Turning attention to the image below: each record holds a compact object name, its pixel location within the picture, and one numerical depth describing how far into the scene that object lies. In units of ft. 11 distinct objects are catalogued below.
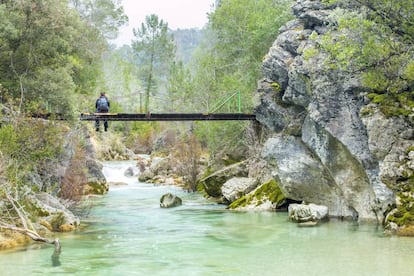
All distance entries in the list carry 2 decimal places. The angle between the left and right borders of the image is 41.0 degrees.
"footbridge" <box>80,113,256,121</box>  86.73
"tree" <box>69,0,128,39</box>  141.28
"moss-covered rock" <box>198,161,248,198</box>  98.32
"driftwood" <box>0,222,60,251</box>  50.86
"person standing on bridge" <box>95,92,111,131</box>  87.45
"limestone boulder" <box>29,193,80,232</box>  63.77
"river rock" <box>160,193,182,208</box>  89.07
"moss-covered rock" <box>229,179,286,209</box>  82.09
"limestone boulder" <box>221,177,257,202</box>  90.07
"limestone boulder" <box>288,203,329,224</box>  67.87
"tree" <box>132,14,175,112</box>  227.81
